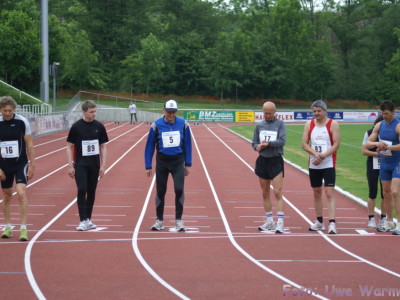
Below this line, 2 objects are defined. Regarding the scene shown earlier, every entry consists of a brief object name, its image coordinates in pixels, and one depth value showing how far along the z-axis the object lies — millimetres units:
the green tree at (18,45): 51531
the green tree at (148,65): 79312
